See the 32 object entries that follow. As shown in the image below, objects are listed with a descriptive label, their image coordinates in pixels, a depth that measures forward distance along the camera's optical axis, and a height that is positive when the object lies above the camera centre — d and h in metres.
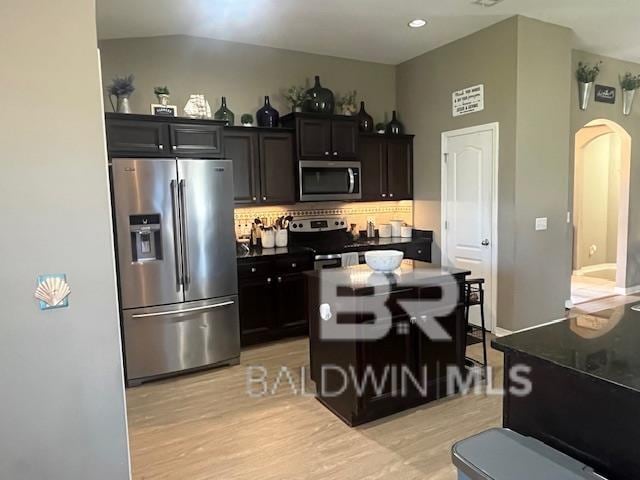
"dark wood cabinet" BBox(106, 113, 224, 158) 3.58 +0.62
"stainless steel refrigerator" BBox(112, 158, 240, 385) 3.47 -0.43
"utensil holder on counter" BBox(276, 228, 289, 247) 4.84 -0.35
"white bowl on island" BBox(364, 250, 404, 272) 3.04 -0.40
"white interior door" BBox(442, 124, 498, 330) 4.59 -0.04
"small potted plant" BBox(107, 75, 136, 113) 3.77 +1.02
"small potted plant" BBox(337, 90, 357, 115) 5.25 +1.21
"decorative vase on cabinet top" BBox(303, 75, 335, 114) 4.91 +1.16
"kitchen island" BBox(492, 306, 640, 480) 1.34 -0.64
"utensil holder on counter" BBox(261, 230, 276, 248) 4.78 -0.35
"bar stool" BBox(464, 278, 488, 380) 3.30 -0.82
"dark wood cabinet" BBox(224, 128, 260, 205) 4.47 +0.46
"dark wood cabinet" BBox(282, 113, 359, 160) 4.78 +0.77
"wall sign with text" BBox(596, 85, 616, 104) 5.57 +1.30
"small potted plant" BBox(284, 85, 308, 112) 4.97 +1.23
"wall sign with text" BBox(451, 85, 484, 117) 4.61 +1.07
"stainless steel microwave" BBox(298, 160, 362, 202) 4.85 +0.27
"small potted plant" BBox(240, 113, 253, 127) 4.68 +0.92
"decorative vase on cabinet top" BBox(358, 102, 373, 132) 5.33 +1.00
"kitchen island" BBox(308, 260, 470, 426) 2.82 -0.91
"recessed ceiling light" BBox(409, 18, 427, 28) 4.23 +1.74
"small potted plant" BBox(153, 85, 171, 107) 4.04 +1.06
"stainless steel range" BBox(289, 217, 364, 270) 4.62 -0.39
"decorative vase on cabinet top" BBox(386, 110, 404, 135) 5.55 +0.95
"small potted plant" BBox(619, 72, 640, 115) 5.79 +1.40
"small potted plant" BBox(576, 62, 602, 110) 5.24 +1.39
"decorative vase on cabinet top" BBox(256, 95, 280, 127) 4.78 +0.98
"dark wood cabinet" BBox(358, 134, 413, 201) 5.33 +0.45
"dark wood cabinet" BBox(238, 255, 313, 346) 4.26 -0.92
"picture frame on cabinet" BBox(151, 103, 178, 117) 3.84 +0.87
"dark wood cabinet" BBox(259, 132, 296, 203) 4.67 +0.41
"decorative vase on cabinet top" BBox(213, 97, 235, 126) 4.47 +0.95
